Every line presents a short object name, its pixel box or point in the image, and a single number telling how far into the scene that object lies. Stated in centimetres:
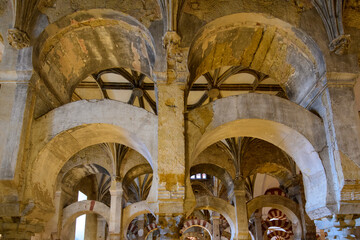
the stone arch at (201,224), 1625
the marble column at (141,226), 1767
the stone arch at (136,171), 1253
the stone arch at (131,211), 1196
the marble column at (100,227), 1777
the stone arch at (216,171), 1225
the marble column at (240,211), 1102
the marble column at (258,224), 1450
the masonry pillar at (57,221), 1195
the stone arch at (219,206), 1158
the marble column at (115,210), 1149
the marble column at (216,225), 1577
